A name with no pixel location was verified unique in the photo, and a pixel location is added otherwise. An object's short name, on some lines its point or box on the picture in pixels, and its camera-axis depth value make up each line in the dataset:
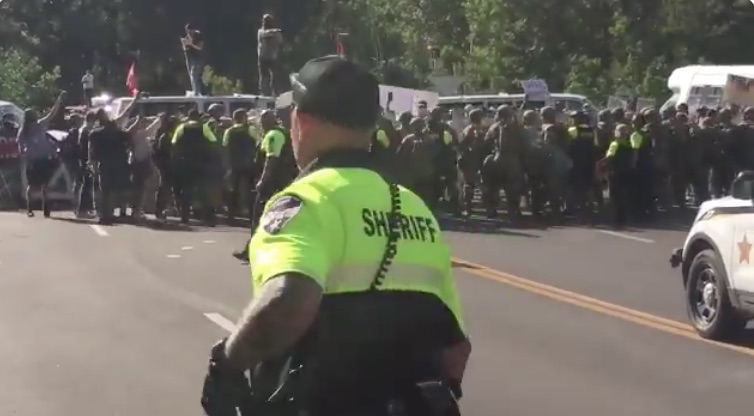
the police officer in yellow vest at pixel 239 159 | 22.70
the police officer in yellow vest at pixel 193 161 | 22.67
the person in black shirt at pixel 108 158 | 22.67
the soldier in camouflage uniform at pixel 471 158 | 23.33
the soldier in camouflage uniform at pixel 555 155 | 22.67
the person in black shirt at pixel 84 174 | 23.53
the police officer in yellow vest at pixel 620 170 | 21.92
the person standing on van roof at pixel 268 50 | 27.83
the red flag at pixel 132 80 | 30.83
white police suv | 10.78
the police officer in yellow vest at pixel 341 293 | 3.24
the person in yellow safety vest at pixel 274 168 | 15.93
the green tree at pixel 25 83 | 50.41
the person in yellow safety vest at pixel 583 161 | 22.75
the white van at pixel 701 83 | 29.06
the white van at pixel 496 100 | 33.38
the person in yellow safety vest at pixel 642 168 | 22.16
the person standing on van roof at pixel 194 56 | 30.59
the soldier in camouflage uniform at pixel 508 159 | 22.45
